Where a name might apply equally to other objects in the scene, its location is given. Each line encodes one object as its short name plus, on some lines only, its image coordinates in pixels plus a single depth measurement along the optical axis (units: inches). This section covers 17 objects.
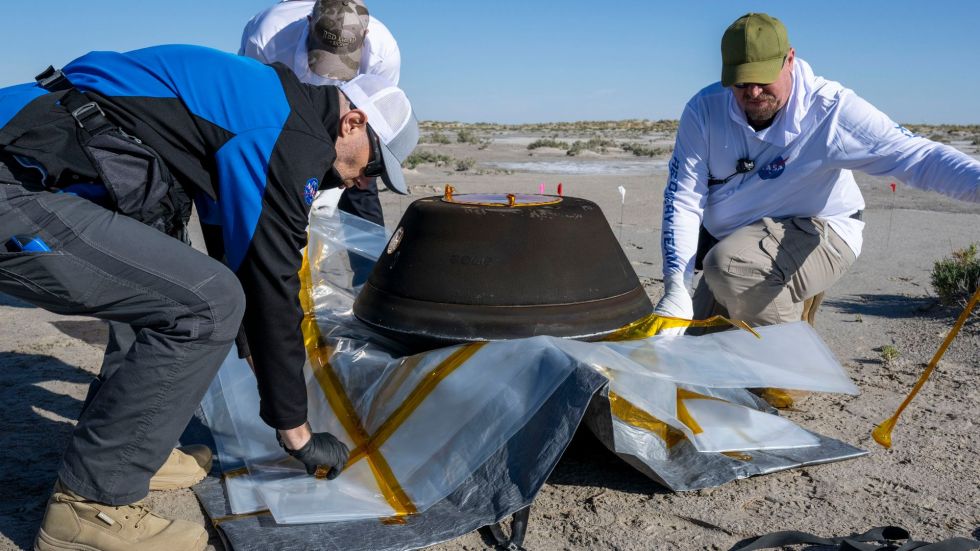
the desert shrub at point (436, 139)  1177.4
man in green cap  147.6
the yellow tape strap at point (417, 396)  118.4
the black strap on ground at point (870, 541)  102.9
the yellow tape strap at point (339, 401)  113.1
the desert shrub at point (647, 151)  1011.9
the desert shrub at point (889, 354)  183.5
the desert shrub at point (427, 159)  742.9
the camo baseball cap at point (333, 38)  168.4
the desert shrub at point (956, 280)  214.5
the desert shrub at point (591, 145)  999.6
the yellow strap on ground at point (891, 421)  123.3
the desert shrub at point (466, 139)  1198.3
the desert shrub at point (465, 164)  698.7
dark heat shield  125.0
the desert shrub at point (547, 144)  1108.5
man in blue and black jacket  92.2
